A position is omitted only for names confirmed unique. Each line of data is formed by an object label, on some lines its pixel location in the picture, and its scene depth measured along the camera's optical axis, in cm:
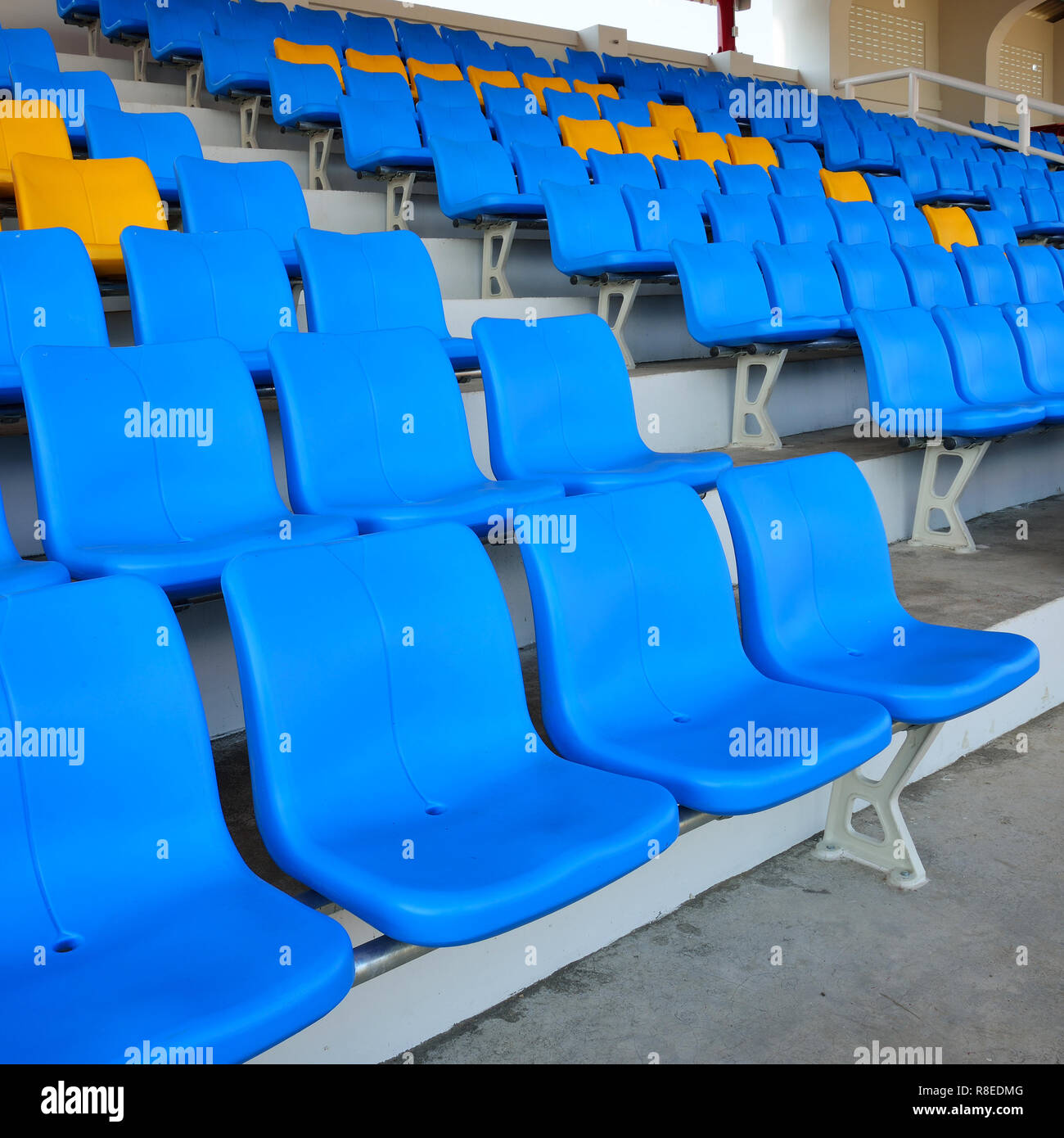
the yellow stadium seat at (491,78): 523
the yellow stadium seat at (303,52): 450
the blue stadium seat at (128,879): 78
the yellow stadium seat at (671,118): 523
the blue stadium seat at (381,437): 176
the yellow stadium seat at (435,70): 500
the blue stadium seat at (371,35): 537
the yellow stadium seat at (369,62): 479
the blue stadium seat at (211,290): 204
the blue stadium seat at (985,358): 278
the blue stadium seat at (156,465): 147
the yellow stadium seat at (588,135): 423
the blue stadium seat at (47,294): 190
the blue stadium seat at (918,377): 248
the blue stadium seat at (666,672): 122
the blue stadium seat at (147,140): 292
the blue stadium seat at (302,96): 384
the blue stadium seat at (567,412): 202
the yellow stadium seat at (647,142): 453
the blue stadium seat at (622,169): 360
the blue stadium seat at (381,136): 351
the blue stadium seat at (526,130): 382
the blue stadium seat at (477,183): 312
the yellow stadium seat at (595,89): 547
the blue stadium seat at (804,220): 361
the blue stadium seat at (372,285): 227
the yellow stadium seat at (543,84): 533
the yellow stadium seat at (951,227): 425
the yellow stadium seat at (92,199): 235
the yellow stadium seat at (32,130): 282
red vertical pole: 942
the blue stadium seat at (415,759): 96
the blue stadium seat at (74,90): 319
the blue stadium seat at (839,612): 148
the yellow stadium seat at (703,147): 459
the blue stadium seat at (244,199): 259
